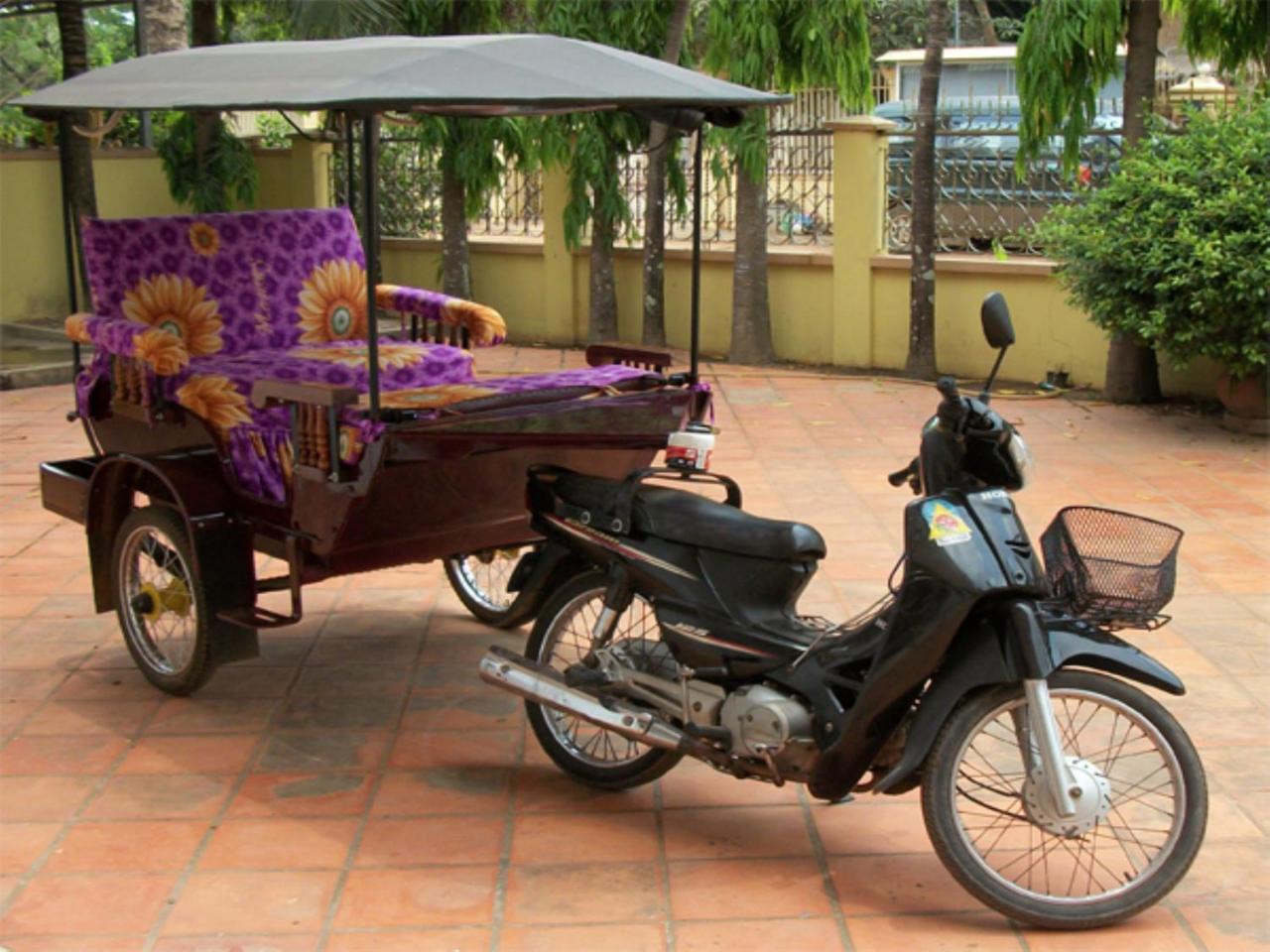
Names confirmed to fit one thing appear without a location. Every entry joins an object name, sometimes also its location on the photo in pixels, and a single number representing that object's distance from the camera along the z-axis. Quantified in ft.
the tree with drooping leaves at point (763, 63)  39.19
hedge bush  29.96
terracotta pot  31.71
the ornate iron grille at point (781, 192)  41.83
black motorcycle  12.76
